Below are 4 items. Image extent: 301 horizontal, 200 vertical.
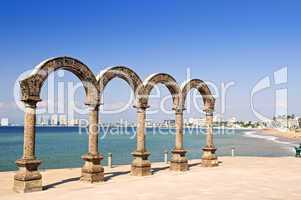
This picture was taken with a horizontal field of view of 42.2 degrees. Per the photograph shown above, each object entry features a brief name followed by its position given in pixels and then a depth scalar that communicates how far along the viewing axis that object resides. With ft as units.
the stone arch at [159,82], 64.34
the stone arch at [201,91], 72.08
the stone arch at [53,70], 47.75
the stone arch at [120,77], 57.82
